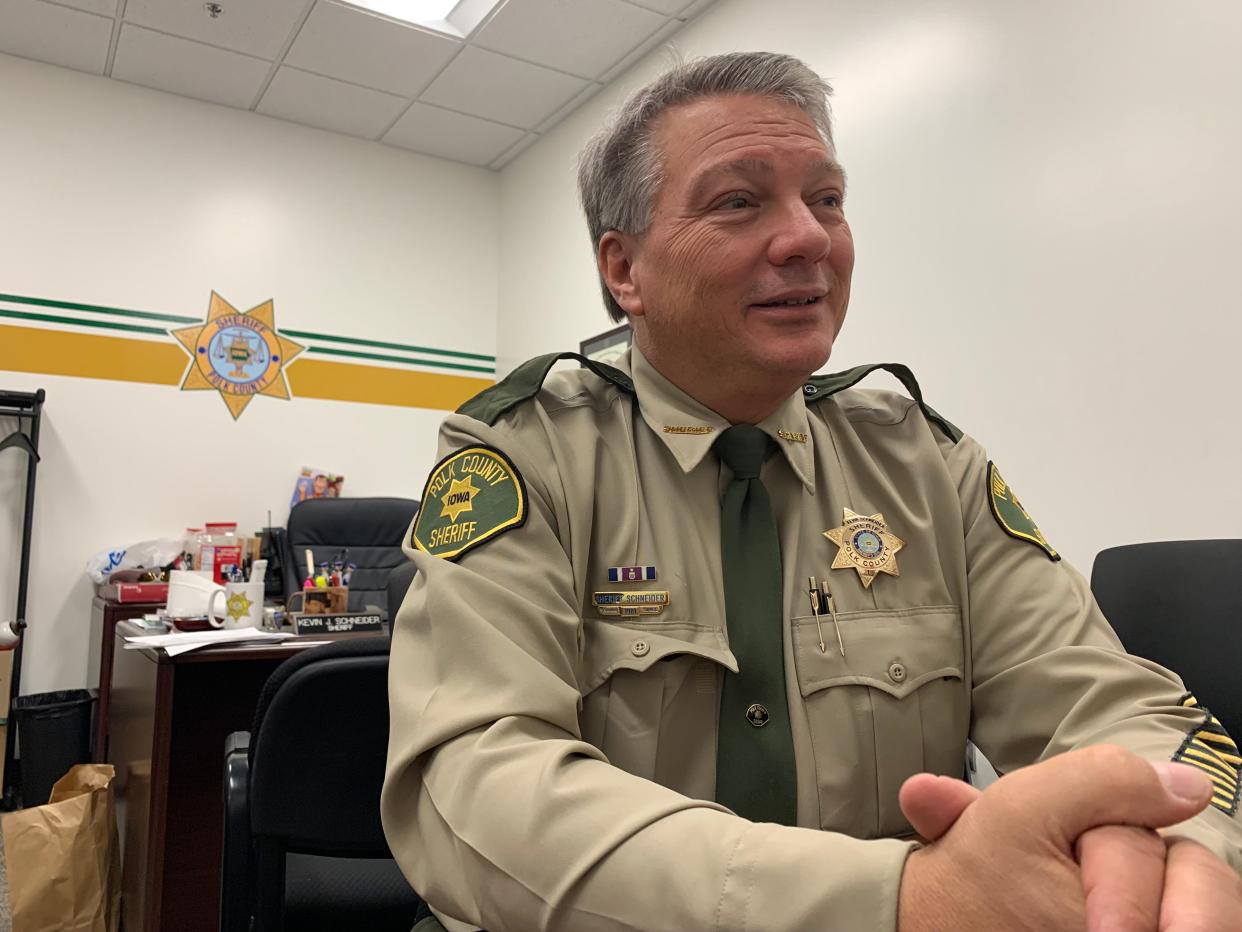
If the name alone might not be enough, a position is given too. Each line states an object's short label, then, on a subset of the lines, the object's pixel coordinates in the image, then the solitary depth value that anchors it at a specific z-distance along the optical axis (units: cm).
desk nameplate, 237
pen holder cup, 254
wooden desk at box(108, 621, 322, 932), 199
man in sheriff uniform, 54
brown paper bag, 209
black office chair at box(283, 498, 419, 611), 389
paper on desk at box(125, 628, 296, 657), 197
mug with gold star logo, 229
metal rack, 363
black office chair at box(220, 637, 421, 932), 111
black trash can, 308
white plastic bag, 383
